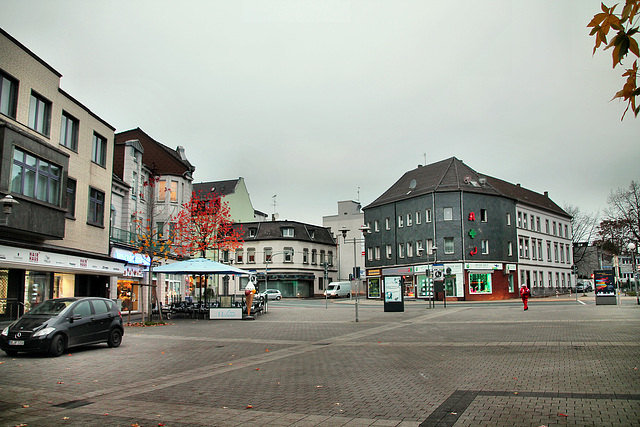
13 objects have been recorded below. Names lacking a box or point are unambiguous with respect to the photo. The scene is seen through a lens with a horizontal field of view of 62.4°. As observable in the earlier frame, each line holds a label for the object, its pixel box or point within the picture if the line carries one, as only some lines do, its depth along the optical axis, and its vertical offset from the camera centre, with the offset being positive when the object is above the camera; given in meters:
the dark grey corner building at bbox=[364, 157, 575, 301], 52.69 +4.44
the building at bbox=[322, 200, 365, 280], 84.06 +7.55
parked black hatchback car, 13.08 -1.25
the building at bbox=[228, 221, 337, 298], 74.06 +2.97
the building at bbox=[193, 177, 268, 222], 74.12 +12.06
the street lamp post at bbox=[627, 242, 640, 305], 50.49 +2.53
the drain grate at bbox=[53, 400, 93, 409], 7.84 -1.87
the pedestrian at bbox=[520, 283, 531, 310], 30.88 -0.96
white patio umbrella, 26.87 +0.55
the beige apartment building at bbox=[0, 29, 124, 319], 20.00 +3.88
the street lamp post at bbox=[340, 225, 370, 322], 26.67 +2.42
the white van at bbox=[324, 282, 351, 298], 69.31 -1.60
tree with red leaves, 39.53 +4.11
